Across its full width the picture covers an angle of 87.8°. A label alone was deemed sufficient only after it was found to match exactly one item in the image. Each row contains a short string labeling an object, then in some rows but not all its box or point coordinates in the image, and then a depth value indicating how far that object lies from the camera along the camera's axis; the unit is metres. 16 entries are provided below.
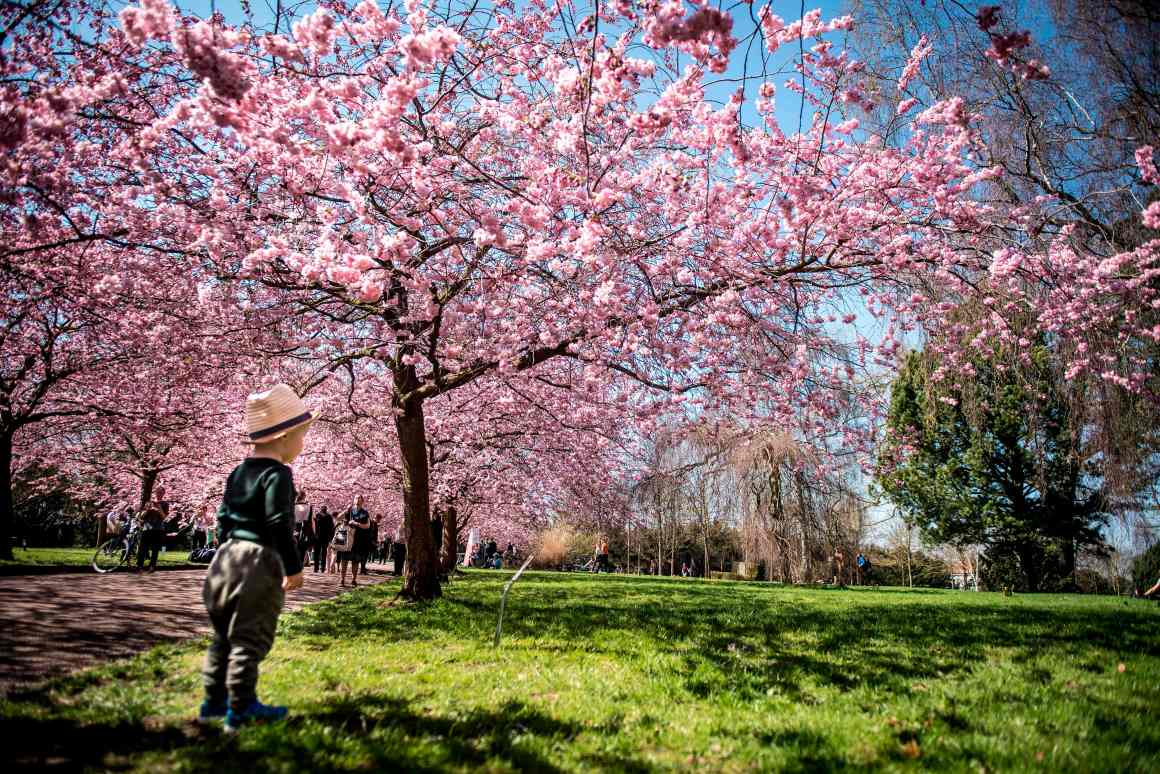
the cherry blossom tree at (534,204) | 4.87
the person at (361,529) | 12.45
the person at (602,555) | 27.58
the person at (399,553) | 21.15
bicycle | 12.83
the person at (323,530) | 15.45
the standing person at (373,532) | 15.12
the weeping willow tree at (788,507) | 21.11
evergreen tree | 24.14
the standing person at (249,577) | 3.04
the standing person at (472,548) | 41.65
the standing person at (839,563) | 21.10
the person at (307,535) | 14.07
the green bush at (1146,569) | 22.80
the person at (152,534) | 12.70
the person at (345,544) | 13.32
